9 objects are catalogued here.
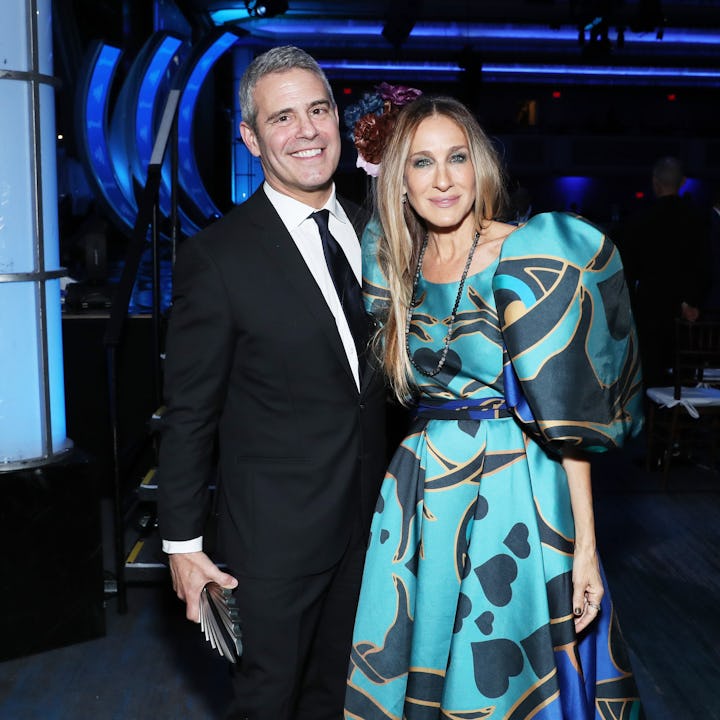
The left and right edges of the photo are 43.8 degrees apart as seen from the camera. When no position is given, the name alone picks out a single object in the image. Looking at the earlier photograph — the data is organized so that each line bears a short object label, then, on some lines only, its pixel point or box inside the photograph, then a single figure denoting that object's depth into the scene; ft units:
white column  8.77
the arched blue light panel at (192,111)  28.53
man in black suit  5.65
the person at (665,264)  16.81
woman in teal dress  5.28
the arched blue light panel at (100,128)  23.02
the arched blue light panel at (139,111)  25.25
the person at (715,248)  33.60
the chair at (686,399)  15.67
